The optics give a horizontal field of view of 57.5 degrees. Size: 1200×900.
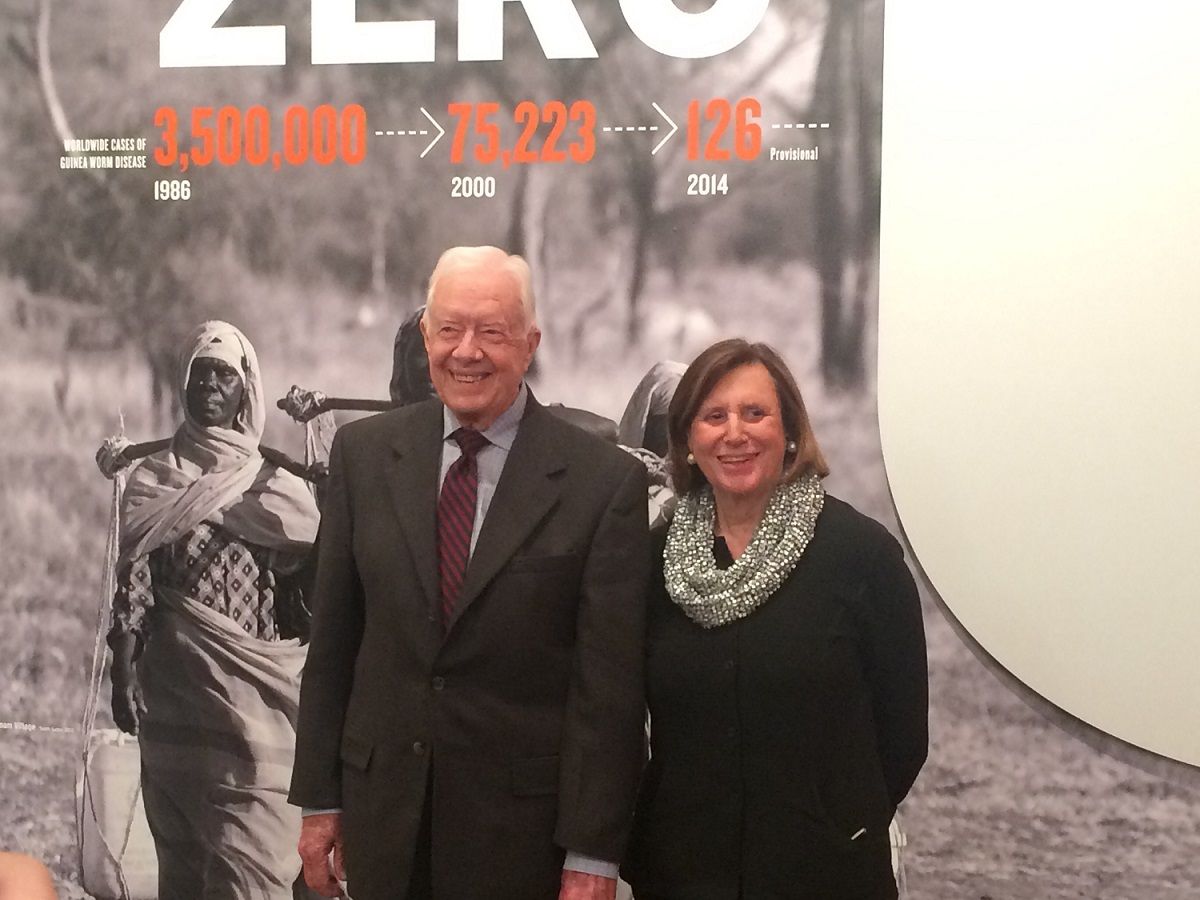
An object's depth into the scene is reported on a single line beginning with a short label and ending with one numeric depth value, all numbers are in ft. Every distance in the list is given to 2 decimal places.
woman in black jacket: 5.36
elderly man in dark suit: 5.34
